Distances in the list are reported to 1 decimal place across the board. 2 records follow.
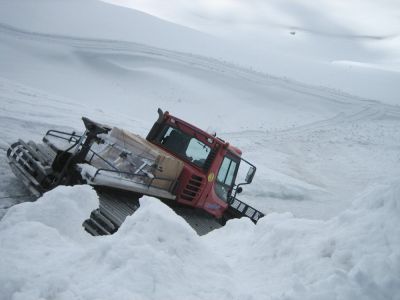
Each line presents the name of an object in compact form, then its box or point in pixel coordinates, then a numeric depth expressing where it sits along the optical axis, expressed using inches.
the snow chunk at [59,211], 137.5
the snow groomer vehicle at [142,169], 238.8
